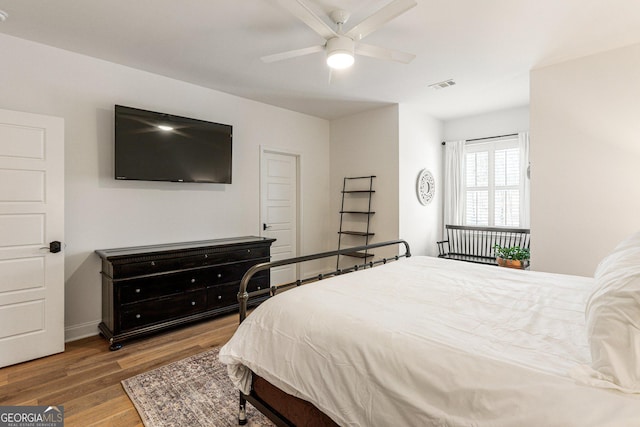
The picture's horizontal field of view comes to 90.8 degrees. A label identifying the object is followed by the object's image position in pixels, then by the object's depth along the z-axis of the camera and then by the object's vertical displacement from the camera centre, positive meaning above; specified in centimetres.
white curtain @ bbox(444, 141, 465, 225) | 531 +50
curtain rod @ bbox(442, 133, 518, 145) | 474 +118
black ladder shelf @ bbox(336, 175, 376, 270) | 491 +6
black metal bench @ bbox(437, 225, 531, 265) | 473 -47
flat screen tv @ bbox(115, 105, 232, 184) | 313 +69
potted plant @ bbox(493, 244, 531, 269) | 414 -61
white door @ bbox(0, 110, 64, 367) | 249 -20
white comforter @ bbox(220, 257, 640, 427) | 89 -50
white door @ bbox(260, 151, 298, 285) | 463 +8
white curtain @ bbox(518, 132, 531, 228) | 463 +50
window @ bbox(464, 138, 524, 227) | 482 +45
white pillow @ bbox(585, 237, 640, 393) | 88 -35
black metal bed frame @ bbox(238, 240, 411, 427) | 154 -100
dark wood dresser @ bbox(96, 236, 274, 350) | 283 -72
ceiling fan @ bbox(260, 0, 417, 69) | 188 +121
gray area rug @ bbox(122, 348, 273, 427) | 186 -122
